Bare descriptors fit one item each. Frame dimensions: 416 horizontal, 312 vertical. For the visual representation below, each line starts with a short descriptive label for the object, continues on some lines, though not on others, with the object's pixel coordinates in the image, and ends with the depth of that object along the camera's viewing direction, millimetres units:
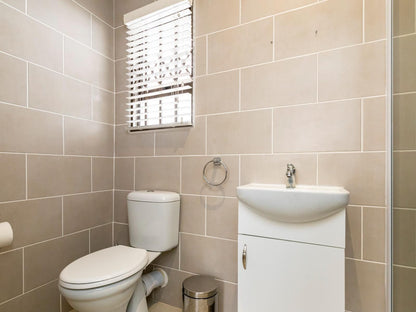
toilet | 1040
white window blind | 1526
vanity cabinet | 973
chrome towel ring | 1424
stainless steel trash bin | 1286
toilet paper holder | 1098
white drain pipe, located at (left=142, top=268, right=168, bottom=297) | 1477
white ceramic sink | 953
